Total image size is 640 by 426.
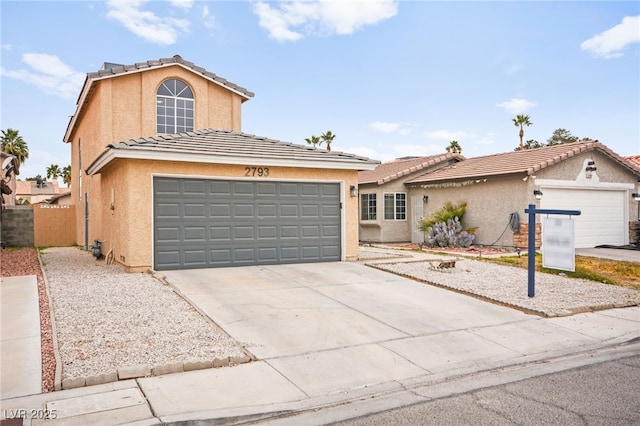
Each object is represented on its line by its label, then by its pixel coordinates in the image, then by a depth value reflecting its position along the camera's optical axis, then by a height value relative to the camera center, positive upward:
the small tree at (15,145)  50.16 +7.61
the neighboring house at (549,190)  17.38 +0.87
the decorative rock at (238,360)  5.77 -1.76
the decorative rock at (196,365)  5.54 -1.75
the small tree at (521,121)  39.59 +7.51
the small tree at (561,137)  44.59 +7.01
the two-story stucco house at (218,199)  11.54 +0.41
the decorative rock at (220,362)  5.68 -1.75
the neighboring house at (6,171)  19.74 +2.21
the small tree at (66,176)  67.56 +5.70
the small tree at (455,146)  43.72 +6.06
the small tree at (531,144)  45.06 +6.45
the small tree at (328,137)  49.56 +7.89
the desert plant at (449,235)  18.80 -0.88
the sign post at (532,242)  9.53 -0.61
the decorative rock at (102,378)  5.05 -1.73
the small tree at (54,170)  72.56 +6.89
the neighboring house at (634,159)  22.56 +2.54
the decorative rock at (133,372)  5.23 -1.72
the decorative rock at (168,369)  5.36 -1.74
